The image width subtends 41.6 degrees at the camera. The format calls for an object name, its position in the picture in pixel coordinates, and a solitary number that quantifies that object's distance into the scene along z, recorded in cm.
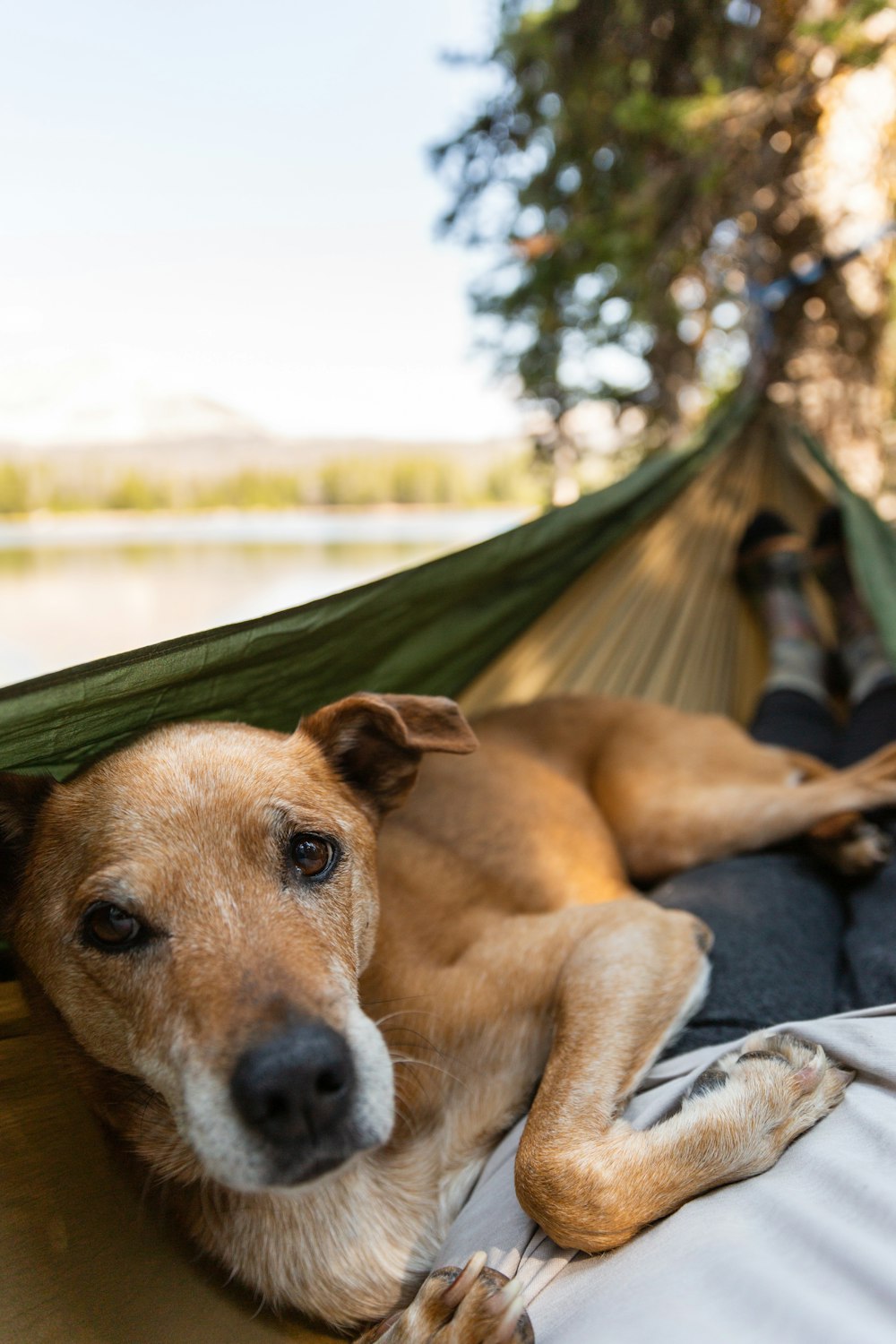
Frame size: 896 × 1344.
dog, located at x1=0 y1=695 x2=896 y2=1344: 34
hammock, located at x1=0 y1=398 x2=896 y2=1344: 35
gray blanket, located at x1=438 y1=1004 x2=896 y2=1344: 28
